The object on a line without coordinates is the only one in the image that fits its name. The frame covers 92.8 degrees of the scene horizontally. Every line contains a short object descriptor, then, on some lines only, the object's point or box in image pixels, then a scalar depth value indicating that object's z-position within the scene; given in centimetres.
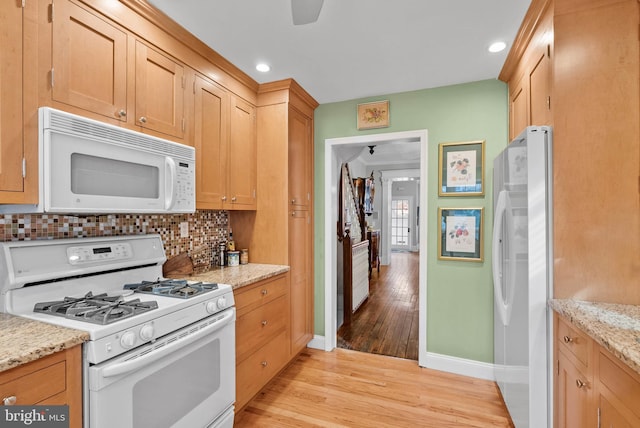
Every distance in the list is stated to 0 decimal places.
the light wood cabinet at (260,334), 201
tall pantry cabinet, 265
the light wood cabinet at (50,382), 91
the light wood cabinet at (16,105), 116
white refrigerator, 158
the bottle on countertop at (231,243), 268
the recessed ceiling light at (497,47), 205
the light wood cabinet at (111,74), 135
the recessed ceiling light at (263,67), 235
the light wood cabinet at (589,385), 101
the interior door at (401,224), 1076
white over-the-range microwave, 126
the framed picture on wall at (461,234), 260
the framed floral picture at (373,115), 290
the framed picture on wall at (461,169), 260
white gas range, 115
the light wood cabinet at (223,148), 210
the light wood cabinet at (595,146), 150
